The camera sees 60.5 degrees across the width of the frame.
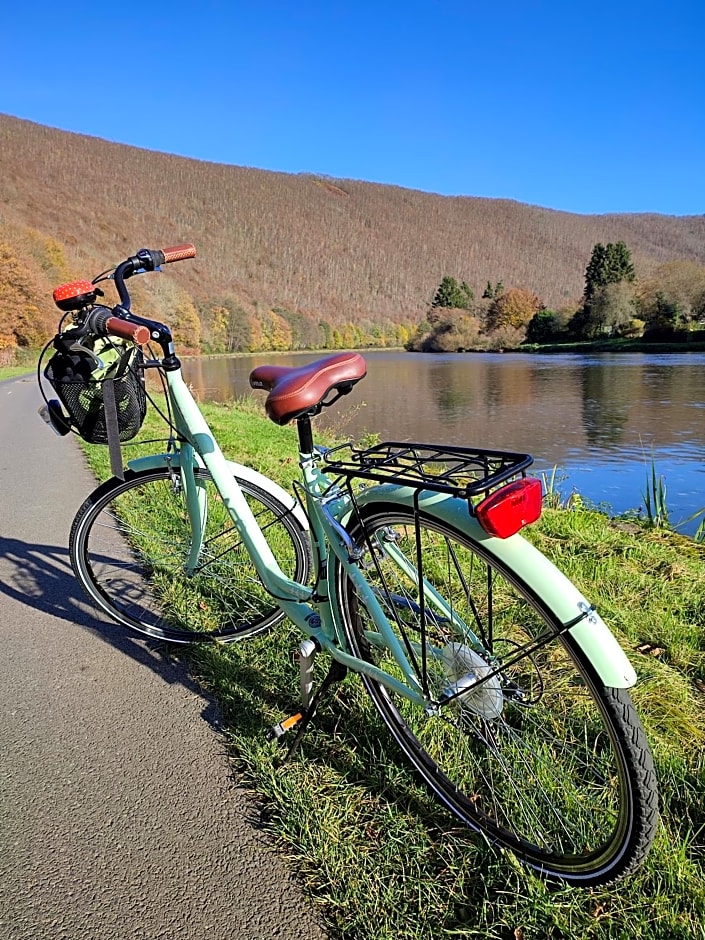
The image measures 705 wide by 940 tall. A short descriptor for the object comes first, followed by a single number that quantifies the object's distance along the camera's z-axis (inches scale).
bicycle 56.4
